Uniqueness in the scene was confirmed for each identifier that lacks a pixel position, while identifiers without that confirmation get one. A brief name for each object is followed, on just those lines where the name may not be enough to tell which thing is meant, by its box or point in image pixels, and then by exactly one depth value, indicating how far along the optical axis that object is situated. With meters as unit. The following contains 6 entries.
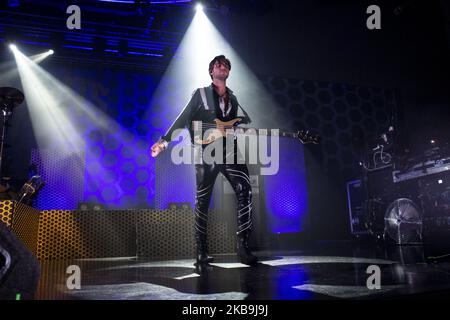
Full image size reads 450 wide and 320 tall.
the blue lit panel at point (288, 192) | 7.57
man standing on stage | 3.10
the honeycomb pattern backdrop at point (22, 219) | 3.28
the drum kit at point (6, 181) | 3.58
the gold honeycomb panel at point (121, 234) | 4.64
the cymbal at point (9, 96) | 5.00
